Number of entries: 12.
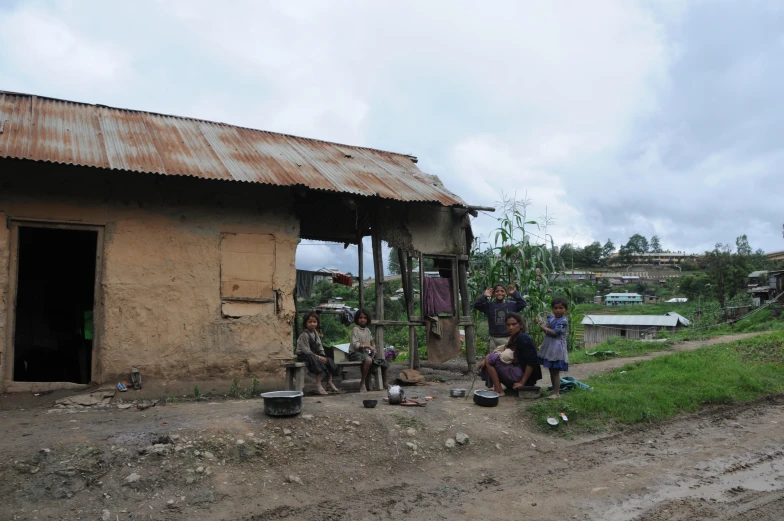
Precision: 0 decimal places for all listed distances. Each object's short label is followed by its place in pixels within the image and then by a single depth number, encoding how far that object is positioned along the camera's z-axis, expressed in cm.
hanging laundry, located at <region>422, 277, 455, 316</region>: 944
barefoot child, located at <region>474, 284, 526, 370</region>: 852
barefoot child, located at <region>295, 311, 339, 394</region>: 757
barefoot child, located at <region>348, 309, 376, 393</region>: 827
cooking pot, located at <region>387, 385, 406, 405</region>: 684
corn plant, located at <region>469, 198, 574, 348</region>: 1155
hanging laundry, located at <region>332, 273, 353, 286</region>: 1234
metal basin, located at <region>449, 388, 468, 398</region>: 762
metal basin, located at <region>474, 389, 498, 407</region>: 696
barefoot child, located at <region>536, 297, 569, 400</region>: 706
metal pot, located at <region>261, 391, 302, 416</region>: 582
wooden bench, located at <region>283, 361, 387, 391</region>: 719
